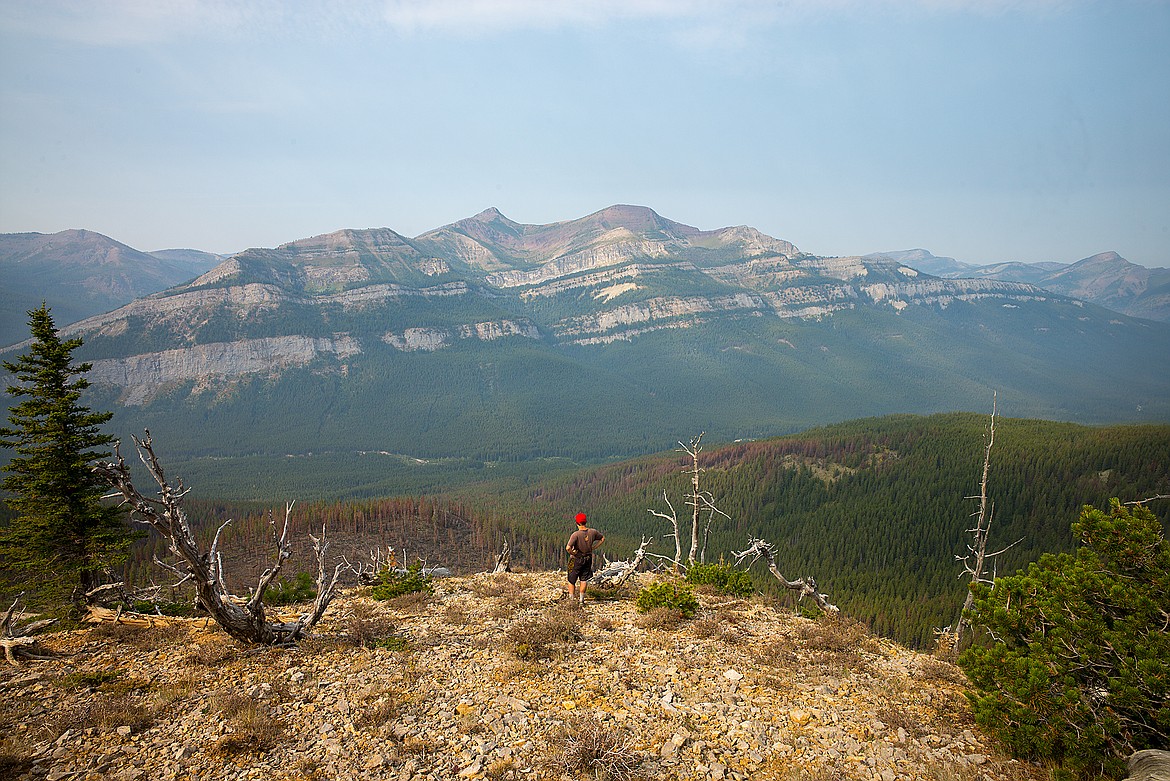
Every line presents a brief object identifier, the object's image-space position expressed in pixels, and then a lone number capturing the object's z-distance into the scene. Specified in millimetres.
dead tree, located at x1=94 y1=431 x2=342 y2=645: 10711
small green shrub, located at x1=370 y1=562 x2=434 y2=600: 19234
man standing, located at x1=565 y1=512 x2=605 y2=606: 17594
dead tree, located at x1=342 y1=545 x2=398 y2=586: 21081
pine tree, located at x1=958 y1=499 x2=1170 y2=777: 8227
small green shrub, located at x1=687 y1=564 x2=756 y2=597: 19859
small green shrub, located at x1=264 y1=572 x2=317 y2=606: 20002
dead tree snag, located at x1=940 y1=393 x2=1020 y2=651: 16812
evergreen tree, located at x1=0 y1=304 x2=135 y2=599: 16453
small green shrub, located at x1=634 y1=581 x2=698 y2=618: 16750
